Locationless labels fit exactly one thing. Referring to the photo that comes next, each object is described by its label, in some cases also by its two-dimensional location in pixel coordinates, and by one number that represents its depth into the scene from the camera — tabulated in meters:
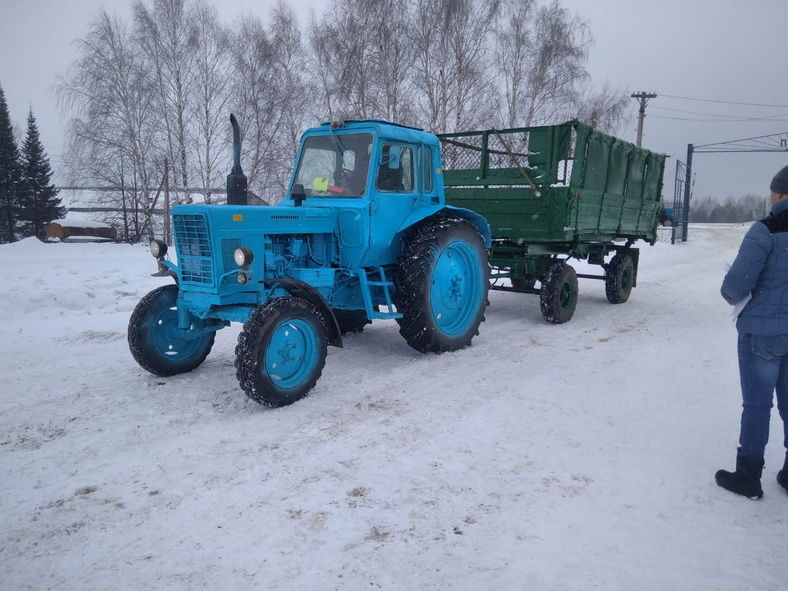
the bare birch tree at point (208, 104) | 20.73
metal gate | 30.27
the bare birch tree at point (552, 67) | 21.92
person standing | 2.98
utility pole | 31.86
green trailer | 7.63
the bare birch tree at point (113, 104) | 20.36
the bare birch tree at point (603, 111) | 24.22
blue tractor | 4.44
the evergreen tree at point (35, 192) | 30.14
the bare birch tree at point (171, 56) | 20.55
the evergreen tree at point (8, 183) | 29.45
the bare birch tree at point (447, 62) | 19.67
